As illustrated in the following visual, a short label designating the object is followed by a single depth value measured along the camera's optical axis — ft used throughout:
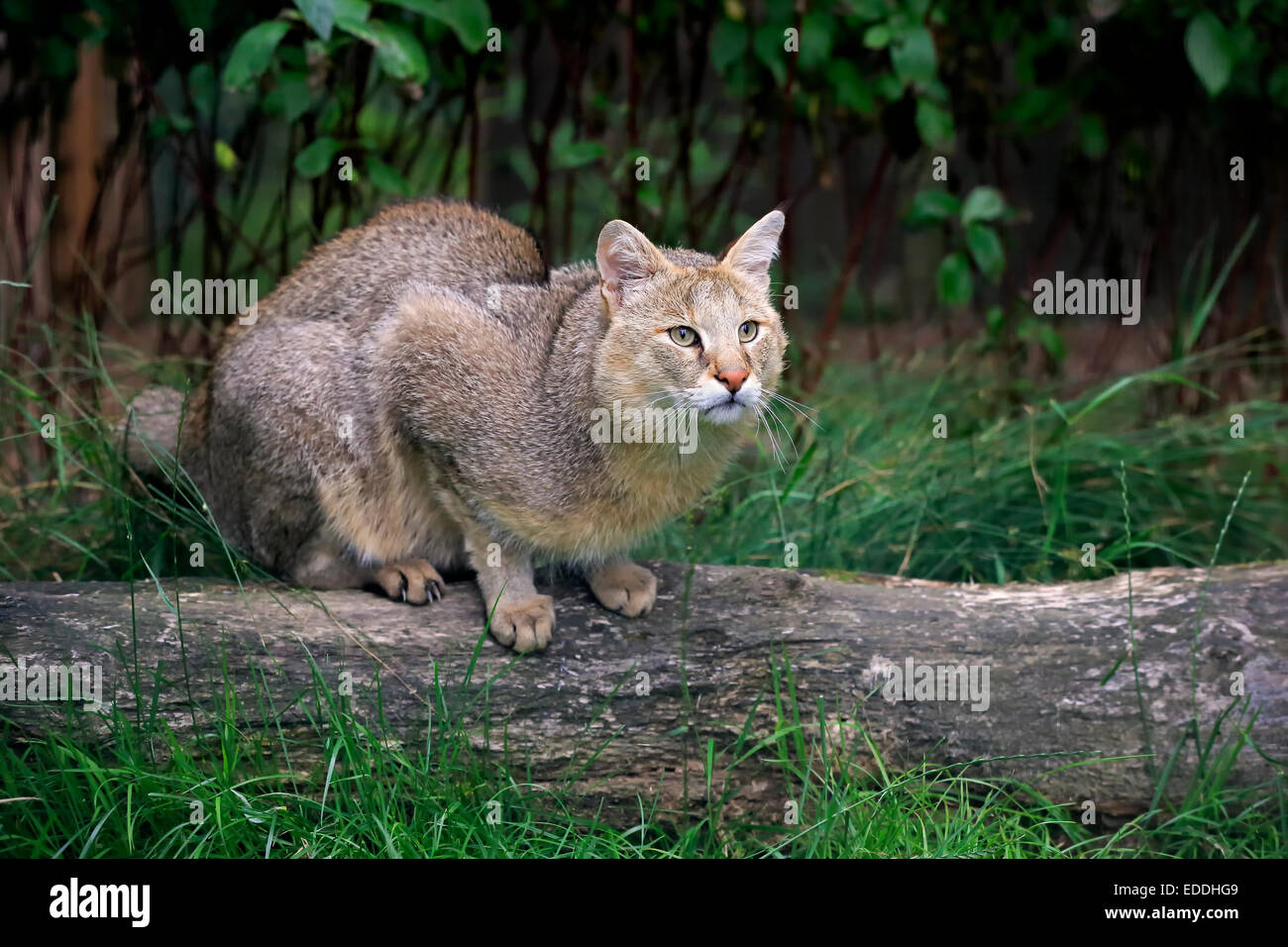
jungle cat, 13.07
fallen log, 12.05
